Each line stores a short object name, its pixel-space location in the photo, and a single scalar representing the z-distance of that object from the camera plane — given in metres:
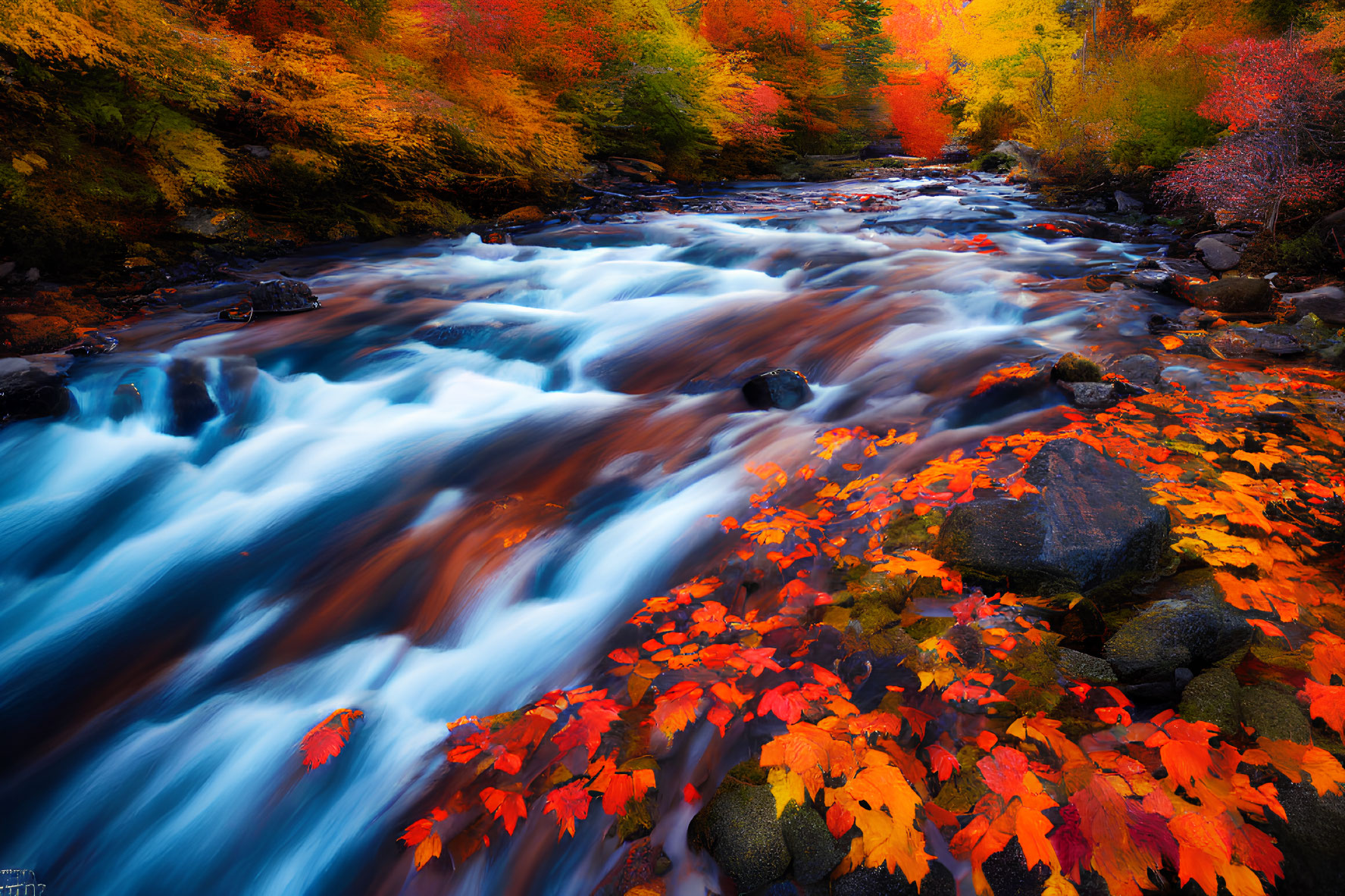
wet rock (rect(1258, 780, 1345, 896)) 1.91
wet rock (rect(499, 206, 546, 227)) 12.48
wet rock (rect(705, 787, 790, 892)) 2.19
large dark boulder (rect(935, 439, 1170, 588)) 2.98
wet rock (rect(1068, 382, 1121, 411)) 4.82
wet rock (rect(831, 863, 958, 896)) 2.09
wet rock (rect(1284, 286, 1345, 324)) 5.74
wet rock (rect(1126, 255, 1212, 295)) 7.09
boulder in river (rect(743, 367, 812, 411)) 5.66
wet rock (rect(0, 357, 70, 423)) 5.34
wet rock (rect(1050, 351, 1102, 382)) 5.02
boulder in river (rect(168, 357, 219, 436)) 5.71
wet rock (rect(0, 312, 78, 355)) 6.14
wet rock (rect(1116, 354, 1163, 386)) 5.03
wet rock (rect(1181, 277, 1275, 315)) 6.20
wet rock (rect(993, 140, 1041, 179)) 16.53
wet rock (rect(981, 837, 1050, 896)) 2.04
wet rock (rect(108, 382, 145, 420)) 5.61
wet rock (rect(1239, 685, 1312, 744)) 2.26
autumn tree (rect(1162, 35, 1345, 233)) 7.05
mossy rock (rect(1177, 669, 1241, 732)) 2.35
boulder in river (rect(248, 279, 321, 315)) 7.45
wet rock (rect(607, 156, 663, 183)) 16.09
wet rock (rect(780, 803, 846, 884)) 2.17
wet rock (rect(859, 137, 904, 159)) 27.72
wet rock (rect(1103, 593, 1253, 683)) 2.56
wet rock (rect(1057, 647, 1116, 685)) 2.61
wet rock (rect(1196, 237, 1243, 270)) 7.48
